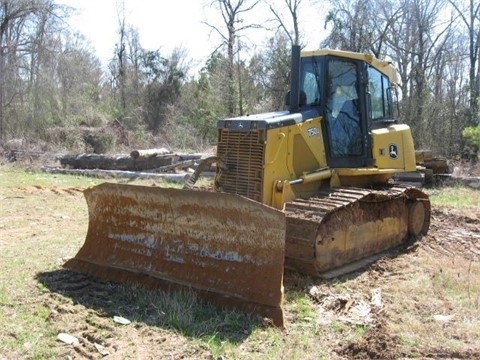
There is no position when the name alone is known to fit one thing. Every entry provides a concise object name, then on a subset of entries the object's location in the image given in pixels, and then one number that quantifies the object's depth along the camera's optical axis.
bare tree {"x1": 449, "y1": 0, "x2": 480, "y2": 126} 25.07
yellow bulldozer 4.98
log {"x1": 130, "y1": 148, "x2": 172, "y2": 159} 17.05
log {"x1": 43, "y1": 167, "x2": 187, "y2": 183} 15.35
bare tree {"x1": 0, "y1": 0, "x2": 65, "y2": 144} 24.70
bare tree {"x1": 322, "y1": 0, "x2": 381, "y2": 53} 27.58
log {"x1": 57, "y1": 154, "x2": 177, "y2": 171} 17.31
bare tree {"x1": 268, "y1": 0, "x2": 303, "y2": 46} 28.70
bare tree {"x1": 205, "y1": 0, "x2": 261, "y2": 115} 28.38
